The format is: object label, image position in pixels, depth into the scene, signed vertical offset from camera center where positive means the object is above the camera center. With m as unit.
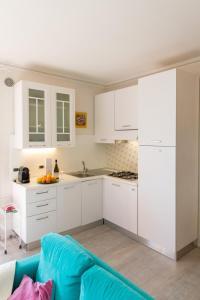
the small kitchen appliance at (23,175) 3.00 -0.40
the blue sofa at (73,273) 1.07 -0.73
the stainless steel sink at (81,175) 3.74 -0.50
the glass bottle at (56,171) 3.50 -0.40
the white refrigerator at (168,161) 2.55 -0.18
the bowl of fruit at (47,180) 3.01 -0.47
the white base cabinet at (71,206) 2.84 -0.88
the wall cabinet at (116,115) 3.29 +0.54
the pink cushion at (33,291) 1.23 -0.87
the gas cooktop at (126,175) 3.42 -0.47
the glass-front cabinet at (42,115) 2.99 +0.48
